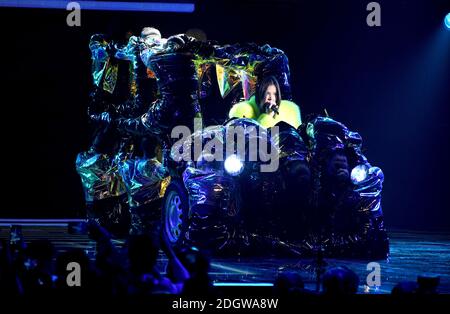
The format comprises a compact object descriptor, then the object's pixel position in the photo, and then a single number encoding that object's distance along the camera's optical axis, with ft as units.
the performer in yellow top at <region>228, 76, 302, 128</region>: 55.57
